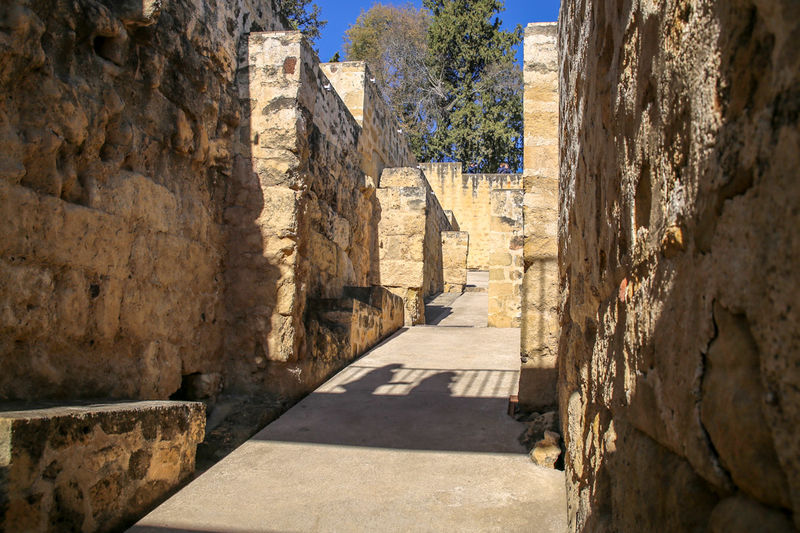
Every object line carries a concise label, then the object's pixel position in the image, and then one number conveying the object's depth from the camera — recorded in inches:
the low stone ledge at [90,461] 75.7
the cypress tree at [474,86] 1035.9
